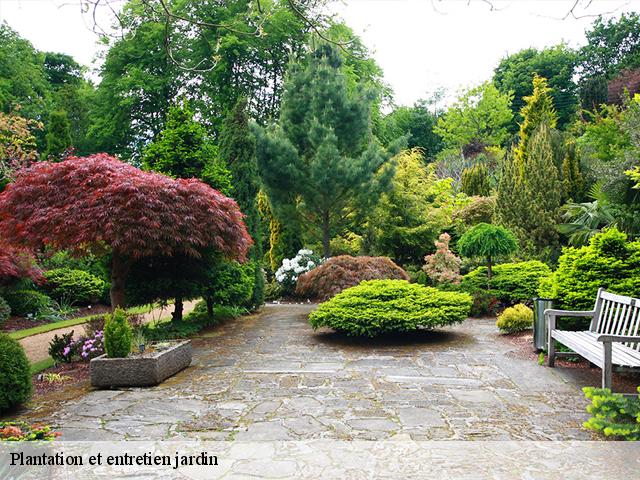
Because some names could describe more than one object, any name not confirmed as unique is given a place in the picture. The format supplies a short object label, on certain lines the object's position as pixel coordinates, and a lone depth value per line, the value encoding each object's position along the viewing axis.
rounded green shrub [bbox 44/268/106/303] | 13.20
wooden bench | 4.70
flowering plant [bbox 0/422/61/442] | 2.97
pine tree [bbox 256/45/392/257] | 14.09
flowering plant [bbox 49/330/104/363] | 6.86
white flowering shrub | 14.43
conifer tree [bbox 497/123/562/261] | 14.38
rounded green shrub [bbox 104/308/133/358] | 5.80
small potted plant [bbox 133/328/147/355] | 6.12
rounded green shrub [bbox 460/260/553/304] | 10.66
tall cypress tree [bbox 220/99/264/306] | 11.98
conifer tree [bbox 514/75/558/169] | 18.48
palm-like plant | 11.92
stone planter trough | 5.61
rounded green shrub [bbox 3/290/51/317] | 11.79
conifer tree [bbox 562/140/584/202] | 15.18
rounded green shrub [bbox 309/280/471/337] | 7.75
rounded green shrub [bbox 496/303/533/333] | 8.29
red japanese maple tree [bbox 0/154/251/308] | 6.79
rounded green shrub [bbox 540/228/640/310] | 6.38
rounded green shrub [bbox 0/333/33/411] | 4.65
